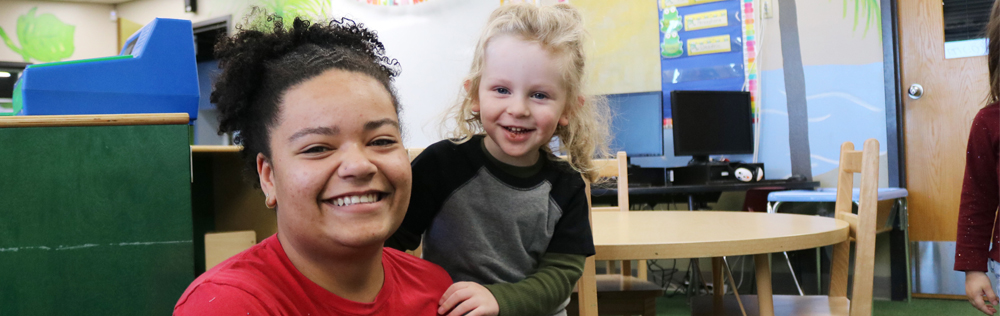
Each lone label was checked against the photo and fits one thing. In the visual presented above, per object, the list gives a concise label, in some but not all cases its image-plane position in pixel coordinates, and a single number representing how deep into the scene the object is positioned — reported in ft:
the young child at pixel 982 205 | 4.66
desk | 10.30
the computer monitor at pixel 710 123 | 11.38
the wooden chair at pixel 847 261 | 5.15
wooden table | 4.53
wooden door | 11.18
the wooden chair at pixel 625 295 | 6.33
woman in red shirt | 2.14
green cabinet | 4.51
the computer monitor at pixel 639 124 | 11.59
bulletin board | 12.33
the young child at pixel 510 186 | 3.40
